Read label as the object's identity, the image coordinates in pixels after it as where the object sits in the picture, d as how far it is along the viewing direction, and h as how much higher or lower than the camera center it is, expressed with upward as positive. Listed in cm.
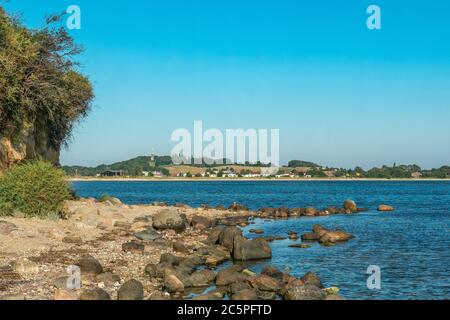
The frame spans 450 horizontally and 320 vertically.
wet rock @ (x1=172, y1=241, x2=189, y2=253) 2473 -390
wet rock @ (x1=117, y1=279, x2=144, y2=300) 1448 -353
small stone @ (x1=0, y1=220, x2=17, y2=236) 2126 -256
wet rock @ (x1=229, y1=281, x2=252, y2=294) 1669 -392
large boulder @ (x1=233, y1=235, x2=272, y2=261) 2448 -400
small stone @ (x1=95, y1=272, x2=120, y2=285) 1633 -355
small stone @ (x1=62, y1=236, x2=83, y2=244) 2241 -318
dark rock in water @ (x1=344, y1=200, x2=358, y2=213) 5923 -461
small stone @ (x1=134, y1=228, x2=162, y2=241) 2730 -368
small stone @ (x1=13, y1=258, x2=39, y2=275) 1614 -317
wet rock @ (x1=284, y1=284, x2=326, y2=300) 1577 -391
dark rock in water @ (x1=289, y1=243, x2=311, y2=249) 2933 -453
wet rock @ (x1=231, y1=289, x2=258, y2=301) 1536 -386
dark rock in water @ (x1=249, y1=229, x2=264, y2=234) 3701 -464
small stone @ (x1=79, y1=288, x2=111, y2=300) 1353 -338
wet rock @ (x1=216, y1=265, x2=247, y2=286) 1816 -390
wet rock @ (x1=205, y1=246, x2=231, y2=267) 2298 -415
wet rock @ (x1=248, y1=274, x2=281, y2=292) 1750 -399
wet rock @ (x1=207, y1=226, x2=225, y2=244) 2841 -391
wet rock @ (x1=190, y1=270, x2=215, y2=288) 1792 -393
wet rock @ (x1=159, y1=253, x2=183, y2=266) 2053 -370
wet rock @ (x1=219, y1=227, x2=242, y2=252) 2627 -364
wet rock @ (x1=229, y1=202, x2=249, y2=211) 5616 -456
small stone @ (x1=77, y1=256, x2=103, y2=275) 1719 -334
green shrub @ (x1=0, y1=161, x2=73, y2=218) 2627 -126
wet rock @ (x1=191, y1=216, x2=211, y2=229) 3647 -404
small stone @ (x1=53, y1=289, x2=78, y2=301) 1337 -335
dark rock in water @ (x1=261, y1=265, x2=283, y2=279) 1948 -401
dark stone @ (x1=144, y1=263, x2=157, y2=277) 1875 -377
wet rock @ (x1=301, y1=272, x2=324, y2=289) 1806 -399
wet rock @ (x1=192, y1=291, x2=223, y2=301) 1473 -374
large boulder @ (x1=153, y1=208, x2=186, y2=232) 3306 -351
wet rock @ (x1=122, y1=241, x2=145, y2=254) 2286 -360
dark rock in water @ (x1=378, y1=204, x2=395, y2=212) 6169 -506
